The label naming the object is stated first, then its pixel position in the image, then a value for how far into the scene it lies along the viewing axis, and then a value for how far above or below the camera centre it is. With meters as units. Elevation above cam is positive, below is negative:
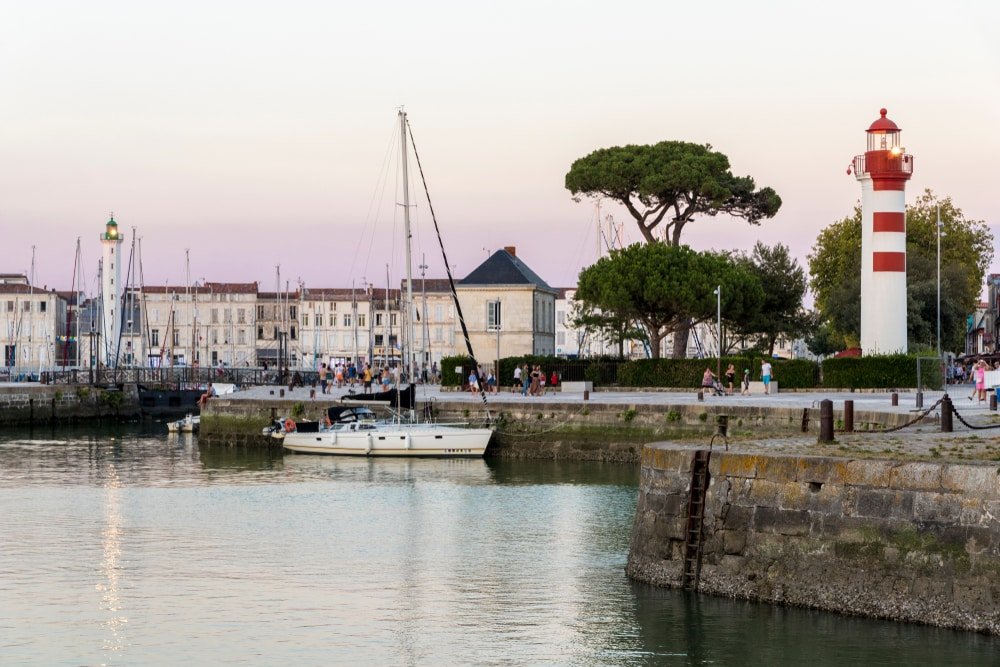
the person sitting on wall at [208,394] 59.88 -0.92
